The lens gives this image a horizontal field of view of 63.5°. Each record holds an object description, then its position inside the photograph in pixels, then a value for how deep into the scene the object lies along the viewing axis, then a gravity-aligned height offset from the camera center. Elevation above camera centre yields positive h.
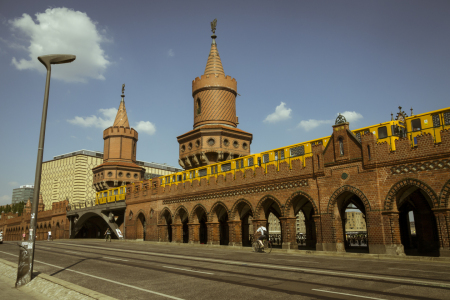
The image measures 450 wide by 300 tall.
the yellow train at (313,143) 19.40 +5.15
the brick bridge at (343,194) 18.89 +1.96
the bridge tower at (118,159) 52.06 +9.59
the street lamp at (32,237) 10.76 -0.34
